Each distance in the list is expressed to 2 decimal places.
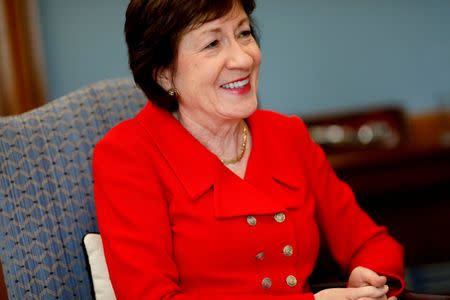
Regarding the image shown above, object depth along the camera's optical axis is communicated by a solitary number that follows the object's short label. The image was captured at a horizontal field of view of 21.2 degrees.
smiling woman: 2.03
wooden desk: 3.18
